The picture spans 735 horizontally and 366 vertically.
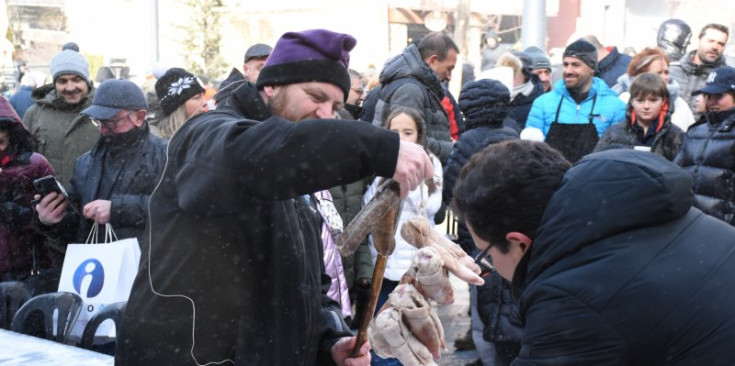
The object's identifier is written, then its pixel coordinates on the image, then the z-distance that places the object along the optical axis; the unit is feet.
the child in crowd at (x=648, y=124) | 22.11
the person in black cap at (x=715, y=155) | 19.56
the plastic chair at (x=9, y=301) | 16.56
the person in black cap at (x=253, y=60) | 23.37
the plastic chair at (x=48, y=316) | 15.25
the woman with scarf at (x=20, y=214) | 19.42
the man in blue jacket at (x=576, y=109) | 24.39
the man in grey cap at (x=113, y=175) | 17.52
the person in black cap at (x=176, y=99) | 21.24
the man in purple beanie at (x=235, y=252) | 8.45
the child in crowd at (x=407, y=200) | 19.48
